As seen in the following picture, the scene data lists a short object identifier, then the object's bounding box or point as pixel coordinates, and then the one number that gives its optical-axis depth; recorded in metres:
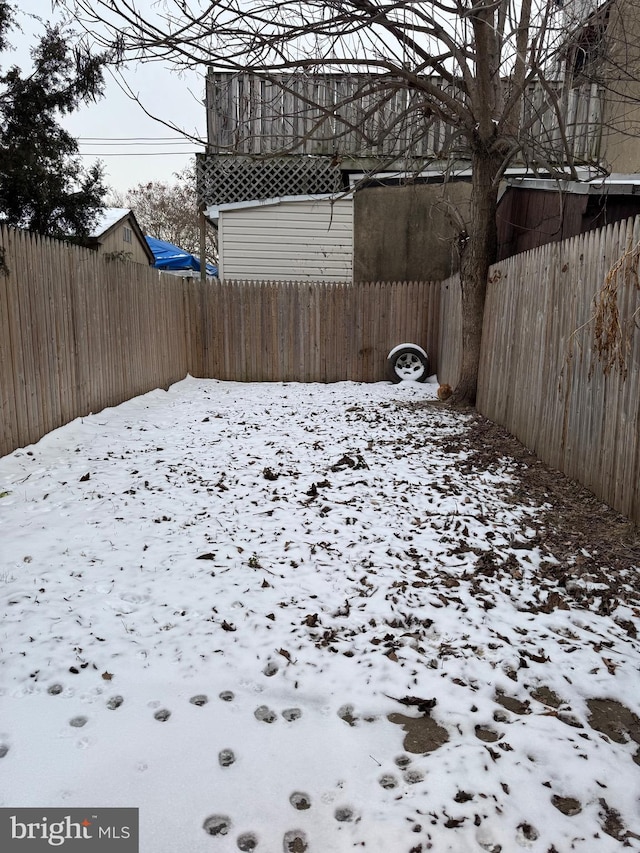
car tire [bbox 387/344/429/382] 10.73
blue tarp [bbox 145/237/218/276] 18.89
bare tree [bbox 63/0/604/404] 5.35
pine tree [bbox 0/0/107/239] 6.79
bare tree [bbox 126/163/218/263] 29.73
